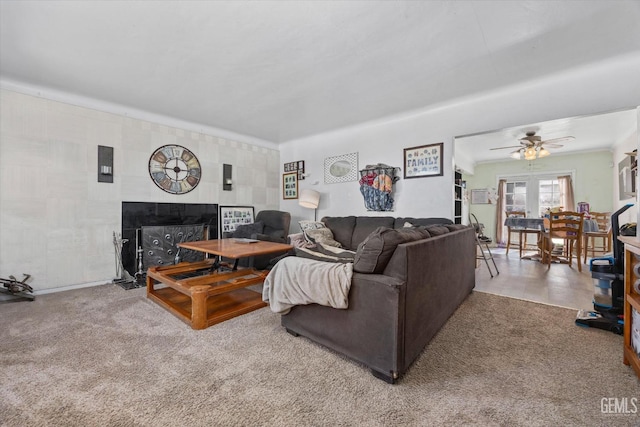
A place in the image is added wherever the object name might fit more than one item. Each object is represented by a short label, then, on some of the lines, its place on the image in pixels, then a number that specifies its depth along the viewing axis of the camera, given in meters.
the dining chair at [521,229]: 5.10
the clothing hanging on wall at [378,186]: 4.07
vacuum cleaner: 2.12
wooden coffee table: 2.19
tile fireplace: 3.71
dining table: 4.53
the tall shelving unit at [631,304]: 1.47
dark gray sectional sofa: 1.46
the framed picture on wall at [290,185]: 5.49
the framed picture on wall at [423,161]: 3.66
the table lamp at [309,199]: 4.75
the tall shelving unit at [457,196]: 3.61
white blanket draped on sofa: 1.63
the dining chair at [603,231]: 4.77
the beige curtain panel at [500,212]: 6.93
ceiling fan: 4.37
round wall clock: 3.99
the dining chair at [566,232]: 4.27
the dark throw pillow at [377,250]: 1.54
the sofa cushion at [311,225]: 4.28
